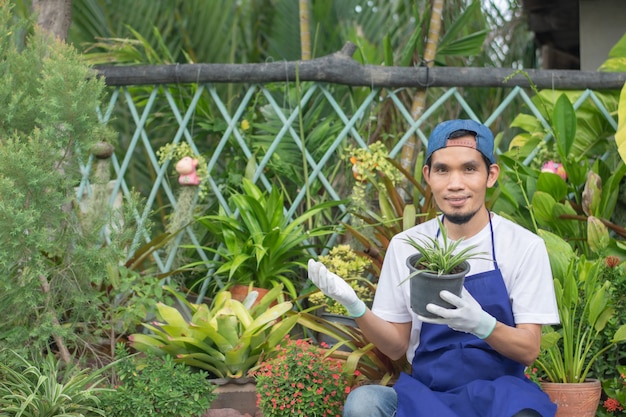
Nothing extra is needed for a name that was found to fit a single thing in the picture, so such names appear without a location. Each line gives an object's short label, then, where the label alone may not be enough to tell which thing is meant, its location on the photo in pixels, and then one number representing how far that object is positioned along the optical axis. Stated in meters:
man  2.23
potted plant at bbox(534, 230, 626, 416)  2.78
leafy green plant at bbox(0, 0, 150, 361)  2.87
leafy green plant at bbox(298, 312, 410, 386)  2.98
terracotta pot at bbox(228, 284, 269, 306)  3.68
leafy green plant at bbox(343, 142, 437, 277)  3.52
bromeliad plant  3.12
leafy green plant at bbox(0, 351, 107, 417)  2.69
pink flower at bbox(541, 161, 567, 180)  3.77
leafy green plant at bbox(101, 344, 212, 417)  2.78
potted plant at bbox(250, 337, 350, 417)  2.70
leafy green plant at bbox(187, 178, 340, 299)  3.69
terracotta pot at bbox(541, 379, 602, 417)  2.77
